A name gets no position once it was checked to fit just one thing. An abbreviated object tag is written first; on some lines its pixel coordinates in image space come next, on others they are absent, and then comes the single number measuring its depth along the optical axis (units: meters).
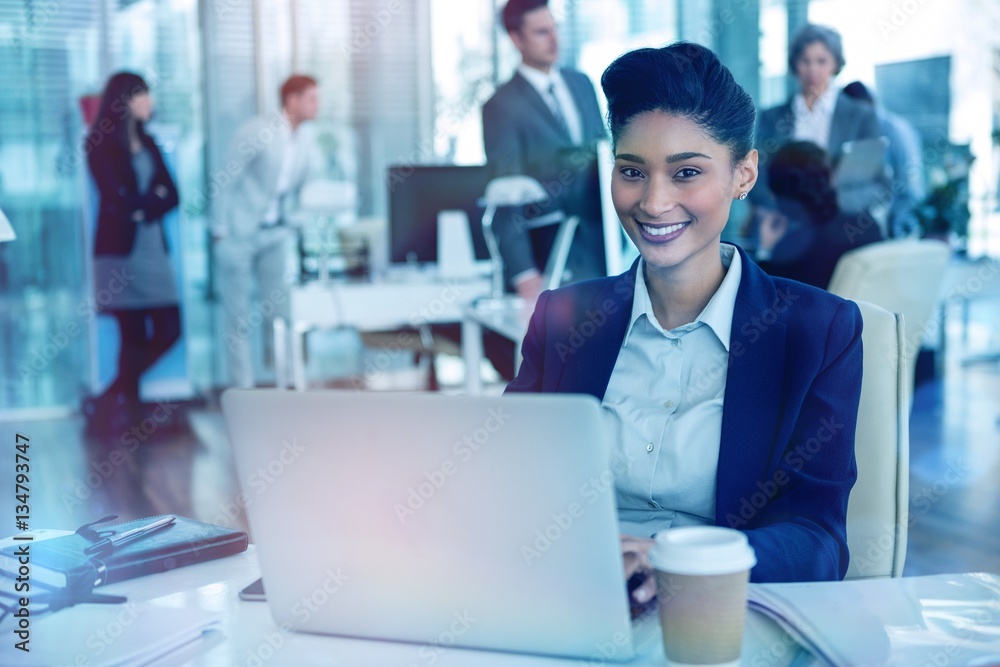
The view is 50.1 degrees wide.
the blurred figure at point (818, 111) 4.43
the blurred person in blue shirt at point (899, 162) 4.60
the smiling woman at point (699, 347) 1.25
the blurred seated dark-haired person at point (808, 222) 3.17
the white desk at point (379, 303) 4.30
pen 1.15
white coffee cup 0.77
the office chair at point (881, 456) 1.32
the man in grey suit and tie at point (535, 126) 3.34
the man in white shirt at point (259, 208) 5.95
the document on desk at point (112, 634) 0.90
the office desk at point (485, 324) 3.32
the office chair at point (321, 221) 4.62
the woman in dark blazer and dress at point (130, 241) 5.19
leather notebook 1.09
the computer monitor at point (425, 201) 4.29
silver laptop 0.79
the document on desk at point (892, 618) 0.86
